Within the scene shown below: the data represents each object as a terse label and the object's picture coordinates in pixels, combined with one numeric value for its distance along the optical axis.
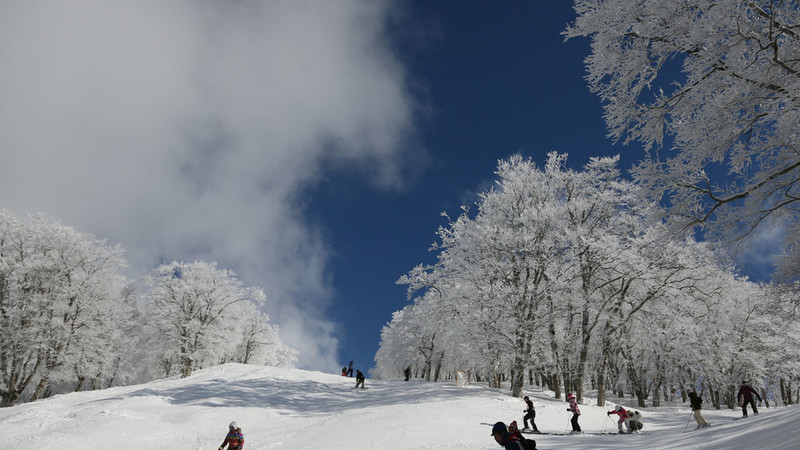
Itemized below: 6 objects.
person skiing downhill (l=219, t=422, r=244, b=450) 12.68
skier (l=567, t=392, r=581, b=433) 15.83
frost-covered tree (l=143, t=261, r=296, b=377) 42.56
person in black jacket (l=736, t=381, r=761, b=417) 16.80
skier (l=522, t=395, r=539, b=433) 15.62
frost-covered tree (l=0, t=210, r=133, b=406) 31.31
